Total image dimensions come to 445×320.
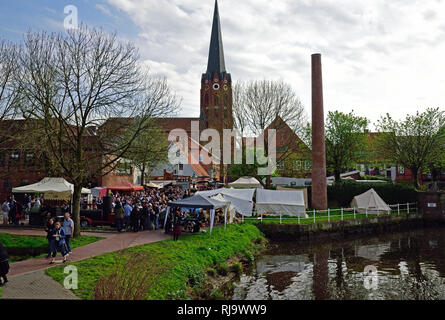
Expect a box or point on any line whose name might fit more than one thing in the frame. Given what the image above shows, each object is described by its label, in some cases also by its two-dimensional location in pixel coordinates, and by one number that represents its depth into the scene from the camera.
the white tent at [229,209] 21.20
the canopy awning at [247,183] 30.37
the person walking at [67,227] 12.21
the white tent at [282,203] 24.55
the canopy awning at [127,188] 35.03
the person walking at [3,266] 8.98
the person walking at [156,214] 19.98
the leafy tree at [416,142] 36.41
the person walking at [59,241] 11.87
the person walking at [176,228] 16.09
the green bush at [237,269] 14.42
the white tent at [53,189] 19.16
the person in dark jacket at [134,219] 18.80
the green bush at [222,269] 13.77
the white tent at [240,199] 23.60
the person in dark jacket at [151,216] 19.59
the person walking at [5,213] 21.03
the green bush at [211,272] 13.20
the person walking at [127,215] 18.80
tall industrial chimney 29.12
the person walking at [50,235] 12.45
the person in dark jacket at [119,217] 18.56
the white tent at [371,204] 29.00
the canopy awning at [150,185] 39.36
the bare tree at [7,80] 16.22
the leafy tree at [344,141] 38.38
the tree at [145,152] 16.52
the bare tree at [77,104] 14.88
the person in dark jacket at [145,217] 19.48
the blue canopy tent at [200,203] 17.15
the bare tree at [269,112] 33.75
